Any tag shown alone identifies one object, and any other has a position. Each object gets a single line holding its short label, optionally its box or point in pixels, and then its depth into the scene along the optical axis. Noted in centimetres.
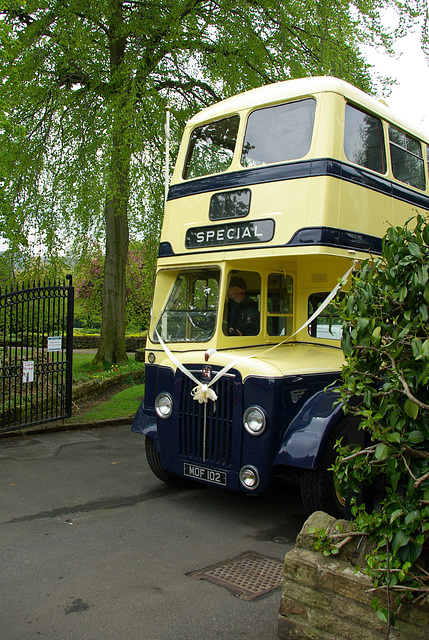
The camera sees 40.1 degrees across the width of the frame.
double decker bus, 554
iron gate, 902
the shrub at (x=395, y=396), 299
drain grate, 424
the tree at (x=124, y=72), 1327
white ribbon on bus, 567
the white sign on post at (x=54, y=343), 975
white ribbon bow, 570
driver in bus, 642
